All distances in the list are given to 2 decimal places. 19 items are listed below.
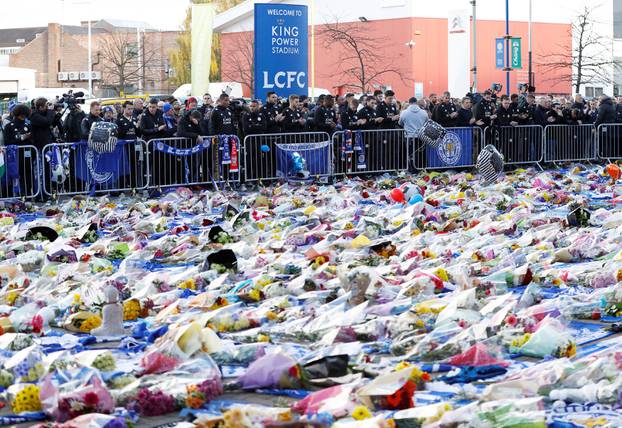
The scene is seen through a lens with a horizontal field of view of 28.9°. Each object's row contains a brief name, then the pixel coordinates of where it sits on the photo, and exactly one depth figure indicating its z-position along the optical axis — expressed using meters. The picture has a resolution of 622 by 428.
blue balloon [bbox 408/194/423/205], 16.88
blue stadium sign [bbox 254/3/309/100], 23.42
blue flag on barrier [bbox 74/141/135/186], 19.80
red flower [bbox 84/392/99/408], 6.34
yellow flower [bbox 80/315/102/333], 8.86
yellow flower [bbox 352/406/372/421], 5.94
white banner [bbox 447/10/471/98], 57.16
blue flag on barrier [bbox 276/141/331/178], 22.17
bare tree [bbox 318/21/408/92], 58.91
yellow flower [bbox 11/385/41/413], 6.56
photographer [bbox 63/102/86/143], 20.12
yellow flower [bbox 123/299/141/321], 9.19
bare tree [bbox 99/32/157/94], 90.25
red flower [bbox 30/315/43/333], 8.79
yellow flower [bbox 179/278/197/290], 10.27
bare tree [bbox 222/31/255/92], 64.44
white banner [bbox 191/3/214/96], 26.00
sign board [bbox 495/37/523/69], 48.72
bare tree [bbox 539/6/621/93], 60.47
